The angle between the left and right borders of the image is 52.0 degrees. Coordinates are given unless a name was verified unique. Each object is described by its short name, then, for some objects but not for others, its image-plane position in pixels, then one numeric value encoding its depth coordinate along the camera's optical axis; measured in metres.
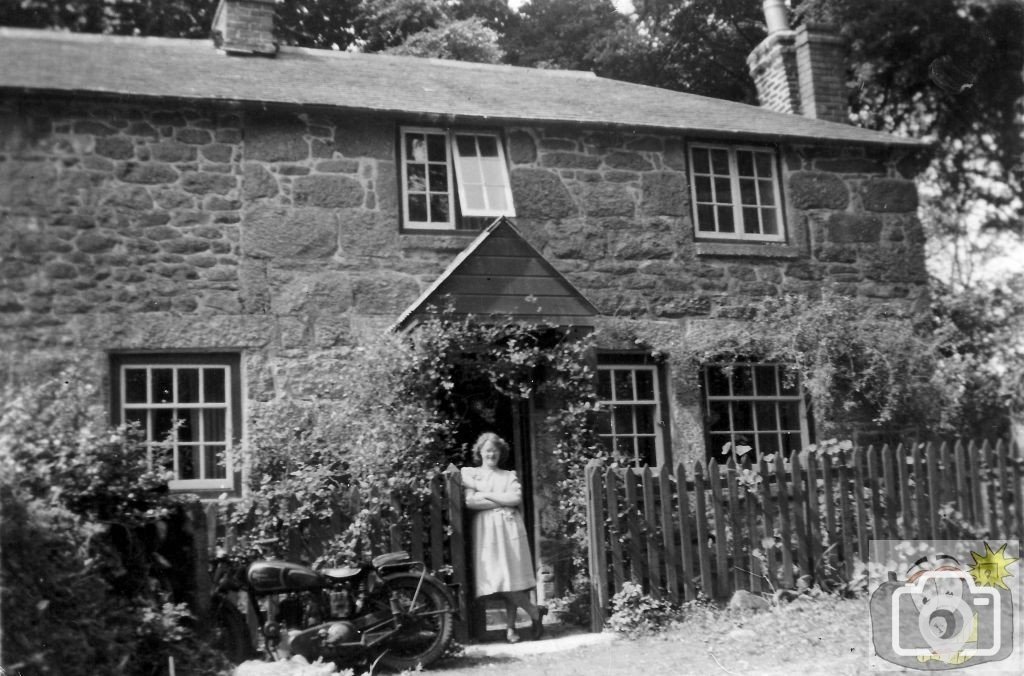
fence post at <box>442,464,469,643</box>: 8.18
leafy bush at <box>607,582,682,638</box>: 8.39
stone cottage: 10.51
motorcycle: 7.00
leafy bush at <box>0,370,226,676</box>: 5.25
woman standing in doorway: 8.32
